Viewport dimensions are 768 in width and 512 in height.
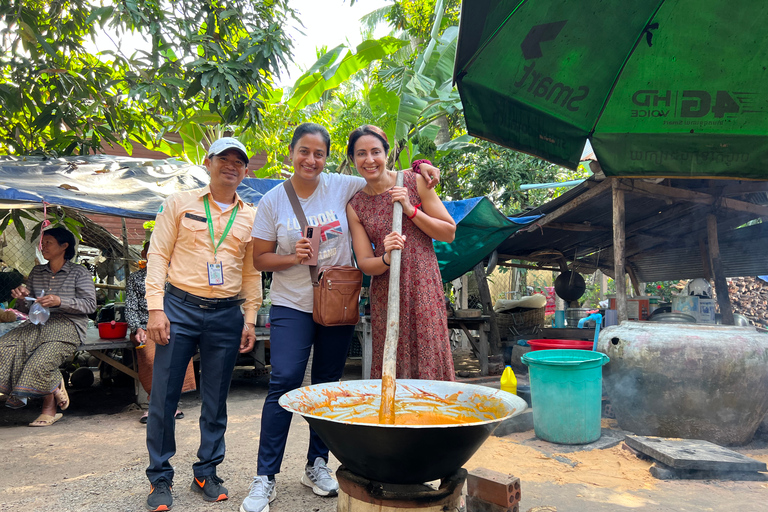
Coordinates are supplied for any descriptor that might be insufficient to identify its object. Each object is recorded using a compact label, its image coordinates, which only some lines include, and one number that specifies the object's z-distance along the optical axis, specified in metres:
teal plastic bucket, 4.04
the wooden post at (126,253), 6.52
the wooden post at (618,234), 5.60
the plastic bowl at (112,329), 5.24
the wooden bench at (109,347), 4.99
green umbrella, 2.15
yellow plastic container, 4.64
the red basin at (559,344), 5.14
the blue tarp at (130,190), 4.48
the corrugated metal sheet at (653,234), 6.39
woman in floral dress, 2.32
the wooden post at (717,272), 6.23
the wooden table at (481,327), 7.91
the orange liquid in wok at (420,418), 1.93
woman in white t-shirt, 2.49
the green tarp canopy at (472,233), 5.70
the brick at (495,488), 2.14
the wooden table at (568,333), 7.06
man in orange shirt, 2.54
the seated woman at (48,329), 4.48
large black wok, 1.47
